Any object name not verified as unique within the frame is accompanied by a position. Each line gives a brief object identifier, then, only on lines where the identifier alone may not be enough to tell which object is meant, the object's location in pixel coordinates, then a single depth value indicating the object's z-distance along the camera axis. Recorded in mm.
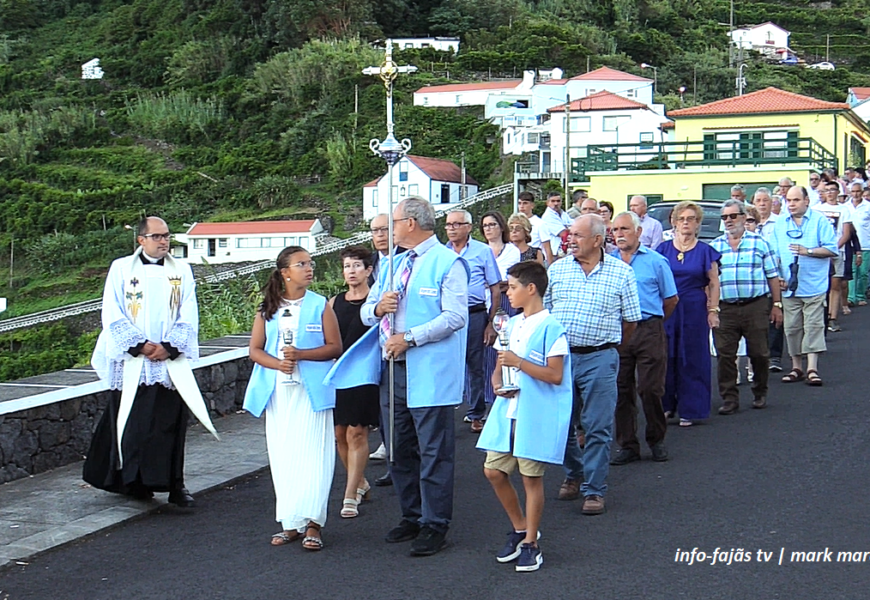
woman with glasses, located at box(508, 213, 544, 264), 11014
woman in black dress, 7641
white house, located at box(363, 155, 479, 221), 69250
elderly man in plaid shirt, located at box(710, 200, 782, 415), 10648
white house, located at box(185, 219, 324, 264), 67188
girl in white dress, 6824
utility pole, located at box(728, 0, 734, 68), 92906
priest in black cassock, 7684
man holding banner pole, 6574
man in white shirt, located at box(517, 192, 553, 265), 12906
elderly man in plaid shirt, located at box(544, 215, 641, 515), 7453
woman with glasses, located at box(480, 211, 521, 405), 10500
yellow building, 31406
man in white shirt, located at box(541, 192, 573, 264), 13383
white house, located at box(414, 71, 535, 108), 81875
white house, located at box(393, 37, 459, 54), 96375
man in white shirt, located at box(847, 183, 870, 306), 17922
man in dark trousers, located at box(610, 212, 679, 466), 8773
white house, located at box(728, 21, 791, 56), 109788
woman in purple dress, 9930
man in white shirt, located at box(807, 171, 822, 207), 17506
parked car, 16766
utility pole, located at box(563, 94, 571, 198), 44981
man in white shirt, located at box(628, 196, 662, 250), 12320
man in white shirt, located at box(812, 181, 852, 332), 15836
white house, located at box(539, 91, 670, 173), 62094
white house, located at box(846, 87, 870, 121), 82375
